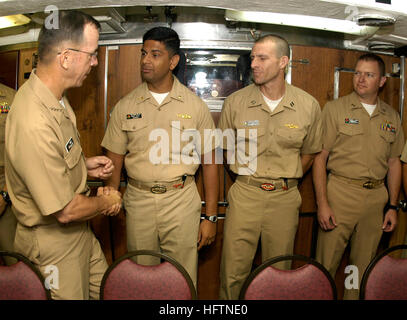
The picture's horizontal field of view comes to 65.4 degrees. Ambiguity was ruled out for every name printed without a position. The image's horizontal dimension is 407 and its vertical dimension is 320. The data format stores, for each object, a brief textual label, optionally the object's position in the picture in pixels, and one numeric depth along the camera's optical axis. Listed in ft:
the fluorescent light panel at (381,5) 6.43
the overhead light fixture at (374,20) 6.88
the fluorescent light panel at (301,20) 7.75
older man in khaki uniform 4.68
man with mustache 7.39
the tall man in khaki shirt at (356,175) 8.43
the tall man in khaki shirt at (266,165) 7.81
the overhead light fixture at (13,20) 8.39
